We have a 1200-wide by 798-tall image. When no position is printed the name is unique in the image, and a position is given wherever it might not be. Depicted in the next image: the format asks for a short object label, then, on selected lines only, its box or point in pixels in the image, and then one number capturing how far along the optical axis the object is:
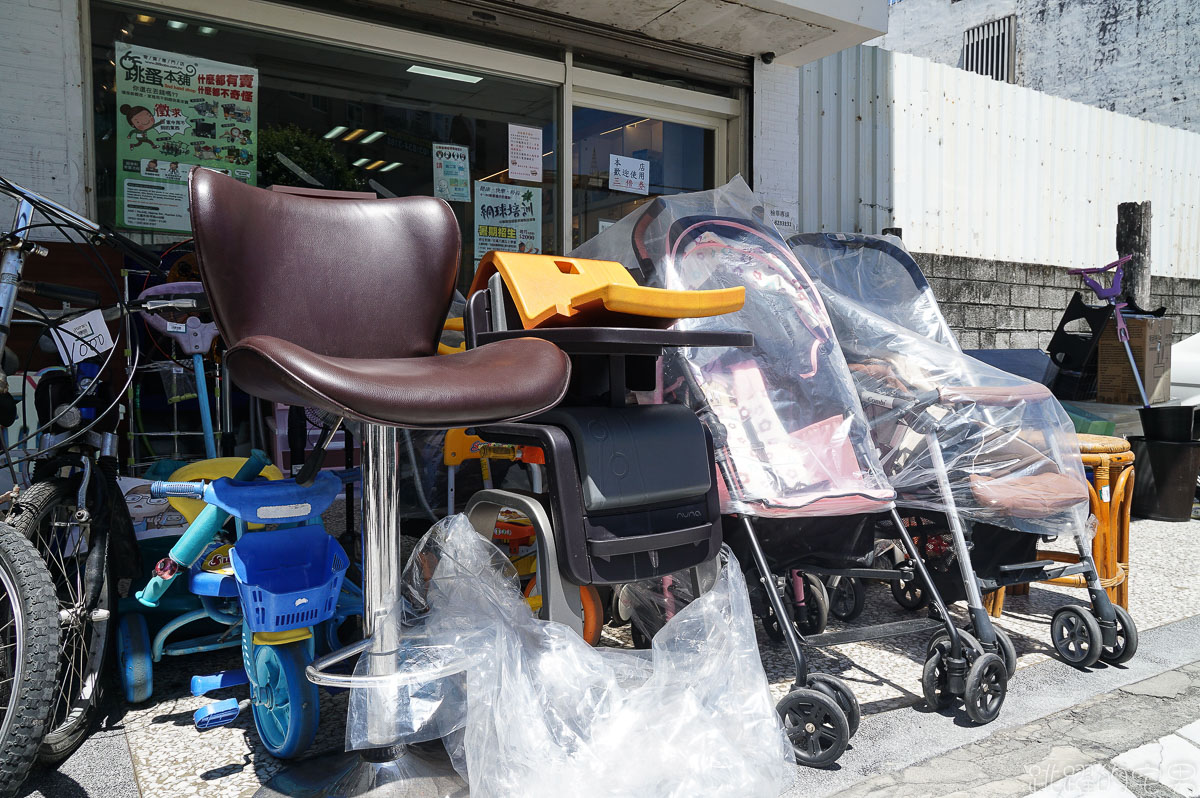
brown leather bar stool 1.38
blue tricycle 1.86
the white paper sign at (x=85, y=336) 2.19
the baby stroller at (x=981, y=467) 2.51
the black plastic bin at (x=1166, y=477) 5.02
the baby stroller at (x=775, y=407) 2.19
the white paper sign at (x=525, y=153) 4.78
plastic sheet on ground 1.61
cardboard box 5.89
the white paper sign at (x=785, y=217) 5.52
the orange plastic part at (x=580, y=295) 1.75
